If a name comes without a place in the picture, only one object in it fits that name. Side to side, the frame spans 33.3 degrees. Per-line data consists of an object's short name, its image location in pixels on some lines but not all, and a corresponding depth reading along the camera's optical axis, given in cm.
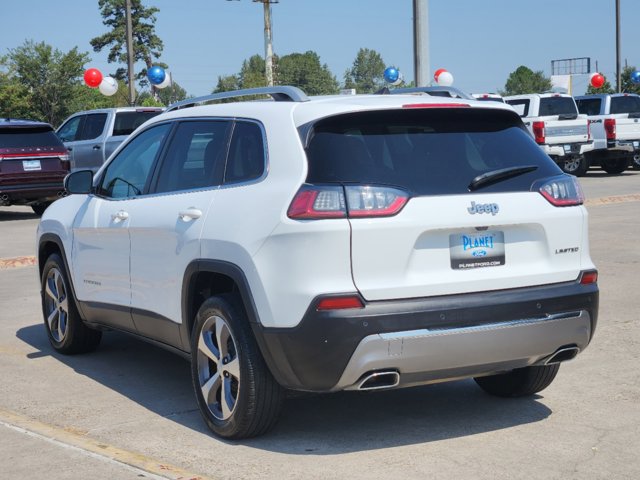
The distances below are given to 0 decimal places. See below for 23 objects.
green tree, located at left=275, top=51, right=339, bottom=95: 15762
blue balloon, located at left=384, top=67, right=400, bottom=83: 3809
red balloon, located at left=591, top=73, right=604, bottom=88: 4156
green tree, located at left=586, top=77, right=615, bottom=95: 6504
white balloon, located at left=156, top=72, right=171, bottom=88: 3453
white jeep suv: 490
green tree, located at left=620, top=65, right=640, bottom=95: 6506
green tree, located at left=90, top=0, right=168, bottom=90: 10519
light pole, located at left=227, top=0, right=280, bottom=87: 4991
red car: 1945
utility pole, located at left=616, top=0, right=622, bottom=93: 4752
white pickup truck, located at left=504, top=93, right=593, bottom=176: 2561
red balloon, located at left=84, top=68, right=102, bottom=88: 3381
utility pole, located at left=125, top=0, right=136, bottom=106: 3891
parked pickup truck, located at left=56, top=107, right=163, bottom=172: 2238
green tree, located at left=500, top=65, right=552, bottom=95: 14816
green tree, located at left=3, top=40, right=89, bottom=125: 5753
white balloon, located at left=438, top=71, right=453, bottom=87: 3244
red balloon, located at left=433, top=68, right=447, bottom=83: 3367
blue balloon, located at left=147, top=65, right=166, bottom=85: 3397
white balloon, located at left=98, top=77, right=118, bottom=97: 3341
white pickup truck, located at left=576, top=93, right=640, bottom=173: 2647
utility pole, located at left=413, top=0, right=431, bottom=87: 1756
